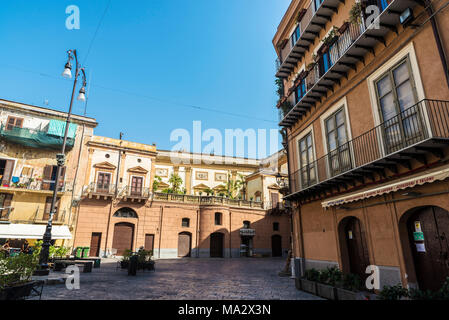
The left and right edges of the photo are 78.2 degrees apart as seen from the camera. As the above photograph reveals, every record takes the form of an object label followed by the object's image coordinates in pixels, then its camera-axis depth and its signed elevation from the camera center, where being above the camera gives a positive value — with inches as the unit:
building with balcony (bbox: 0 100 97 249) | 920.3 +275.5
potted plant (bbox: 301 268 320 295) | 352.3 -45.7
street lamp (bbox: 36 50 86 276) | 441.3 +142.8
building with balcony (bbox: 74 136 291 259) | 1037.2 +116.7
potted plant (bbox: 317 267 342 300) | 313.7 -44.2
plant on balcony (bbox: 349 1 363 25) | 361.4 +292.2
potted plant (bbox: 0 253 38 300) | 231.3 -26.6
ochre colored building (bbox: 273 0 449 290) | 264.7 +120.1
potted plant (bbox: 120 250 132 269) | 605.5 -34.8
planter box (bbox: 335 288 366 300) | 269.6 -48.7
